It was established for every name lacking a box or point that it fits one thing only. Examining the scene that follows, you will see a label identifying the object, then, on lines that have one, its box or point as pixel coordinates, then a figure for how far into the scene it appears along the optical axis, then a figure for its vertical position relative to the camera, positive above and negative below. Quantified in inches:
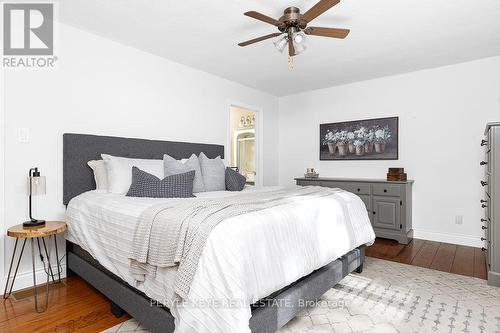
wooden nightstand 81.0 -20.4
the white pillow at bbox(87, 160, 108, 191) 107.7 -3.0
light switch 96.3 +10.8
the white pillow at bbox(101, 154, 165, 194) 102.7 -1.8
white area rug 72.7 -42.3
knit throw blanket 53.1 -14.4
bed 60.9 -30.6
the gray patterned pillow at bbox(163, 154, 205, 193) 117.0 -1.2
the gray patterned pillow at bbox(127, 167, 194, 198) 96.6 -7.4
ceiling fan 86.0 +45.3
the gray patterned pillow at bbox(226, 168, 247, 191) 127.3 -7.3
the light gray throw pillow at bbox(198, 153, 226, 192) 125.2 -4.0
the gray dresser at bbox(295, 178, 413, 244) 152.4 -22.4
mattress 62.2 -18.5
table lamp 87.7 -7.0
